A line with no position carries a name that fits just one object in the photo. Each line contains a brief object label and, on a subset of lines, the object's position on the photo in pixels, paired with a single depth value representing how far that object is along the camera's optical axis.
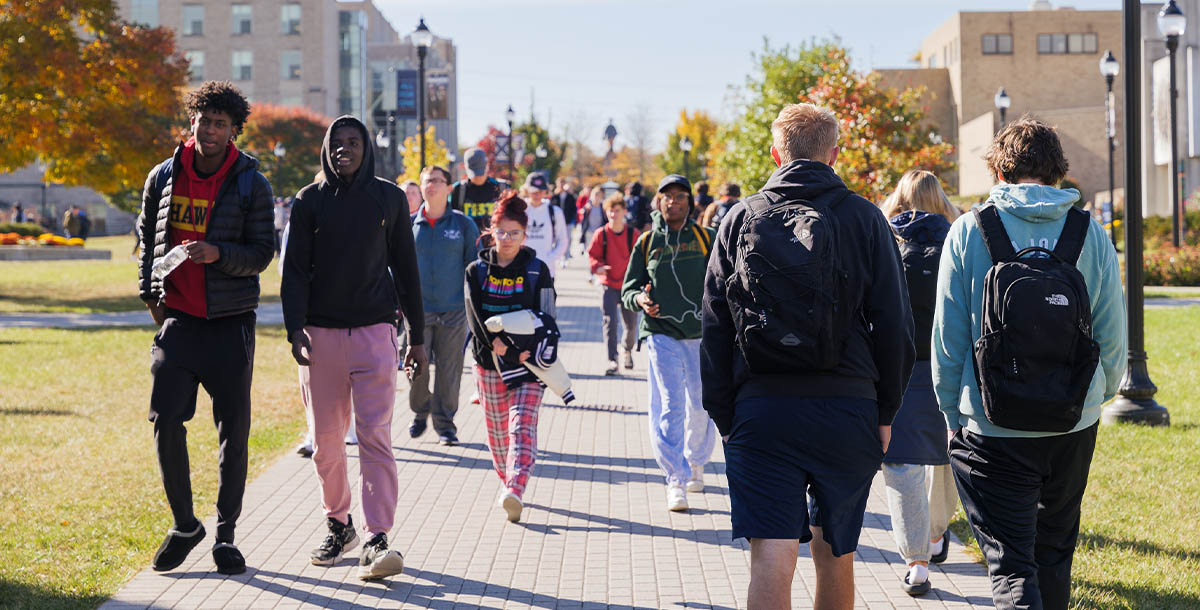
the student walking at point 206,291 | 5.95
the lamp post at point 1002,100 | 34.62
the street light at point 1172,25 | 21.19
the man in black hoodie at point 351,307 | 6.04
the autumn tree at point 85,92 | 24.56
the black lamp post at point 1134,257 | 10.15
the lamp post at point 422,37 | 22.08
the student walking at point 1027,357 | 4.05
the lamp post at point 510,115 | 47.31
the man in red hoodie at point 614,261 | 12.92
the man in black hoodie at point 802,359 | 3.87
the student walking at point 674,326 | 7.66
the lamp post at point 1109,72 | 29.08
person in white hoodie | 13.93
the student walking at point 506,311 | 7.45
